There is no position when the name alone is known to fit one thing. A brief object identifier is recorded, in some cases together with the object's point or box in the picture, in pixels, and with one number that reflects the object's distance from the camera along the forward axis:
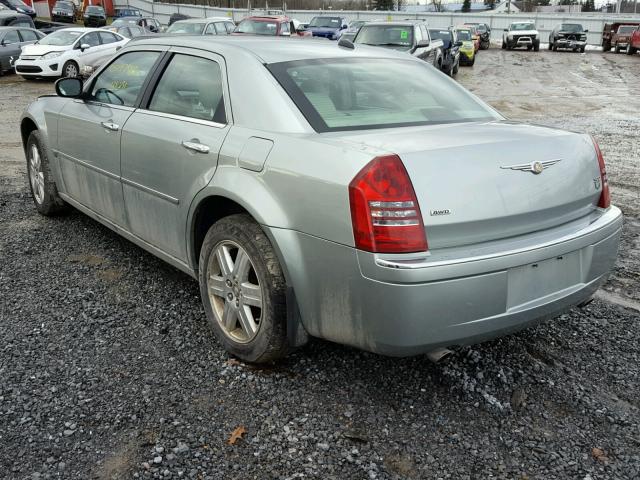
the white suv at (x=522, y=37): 35.84
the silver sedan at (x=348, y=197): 2.47
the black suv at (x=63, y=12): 40.15
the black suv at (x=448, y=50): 19.28
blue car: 29.03
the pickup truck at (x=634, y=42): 33.00
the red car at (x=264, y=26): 20.22
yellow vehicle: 25.91
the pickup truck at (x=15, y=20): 22.13
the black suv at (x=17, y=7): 34.37
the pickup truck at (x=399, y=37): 14.86
